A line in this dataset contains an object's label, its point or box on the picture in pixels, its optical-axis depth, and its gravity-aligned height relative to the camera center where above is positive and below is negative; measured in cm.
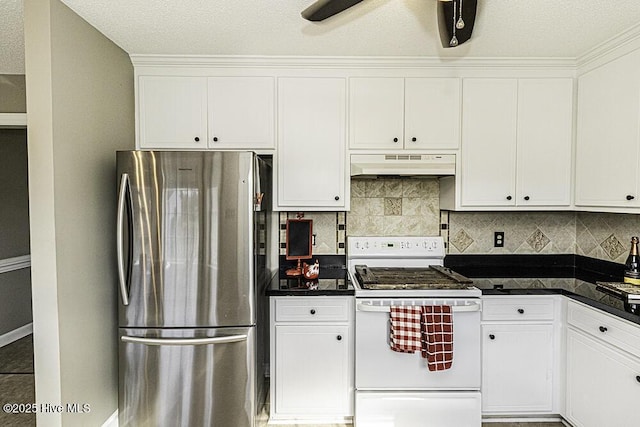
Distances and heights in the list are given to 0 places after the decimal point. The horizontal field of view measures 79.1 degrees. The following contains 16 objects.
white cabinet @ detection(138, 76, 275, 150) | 258 +61
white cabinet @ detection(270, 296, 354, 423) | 241 -93
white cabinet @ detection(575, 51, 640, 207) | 214 +42
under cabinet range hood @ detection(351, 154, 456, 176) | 260 +27
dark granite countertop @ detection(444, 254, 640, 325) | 220 -51
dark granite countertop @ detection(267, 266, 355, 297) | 239 -53
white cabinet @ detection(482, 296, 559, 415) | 241 -92
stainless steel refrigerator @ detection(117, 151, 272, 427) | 210 -46
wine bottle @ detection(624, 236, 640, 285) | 225 -36
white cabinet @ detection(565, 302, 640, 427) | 188 -88
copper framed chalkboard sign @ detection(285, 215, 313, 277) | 289 -26
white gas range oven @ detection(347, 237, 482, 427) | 232 -99
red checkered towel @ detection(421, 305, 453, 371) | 224 -78
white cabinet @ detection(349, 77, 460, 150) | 262 +62
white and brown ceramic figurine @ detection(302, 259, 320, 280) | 267 -47
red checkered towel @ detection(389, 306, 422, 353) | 226 -74
